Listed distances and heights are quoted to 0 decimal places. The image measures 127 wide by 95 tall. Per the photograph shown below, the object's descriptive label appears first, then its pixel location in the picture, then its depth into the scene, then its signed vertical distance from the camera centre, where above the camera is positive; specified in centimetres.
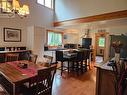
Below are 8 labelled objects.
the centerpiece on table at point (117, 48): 182 -7
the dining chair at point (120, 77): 136 -51
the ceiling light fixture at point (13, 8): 202 +85
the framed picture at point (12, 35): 387 +39
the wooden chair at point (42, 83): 149 -73
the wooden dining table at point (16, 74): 143 -58
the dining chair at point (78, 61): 382 -75
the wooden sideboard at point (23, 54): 385 -48
